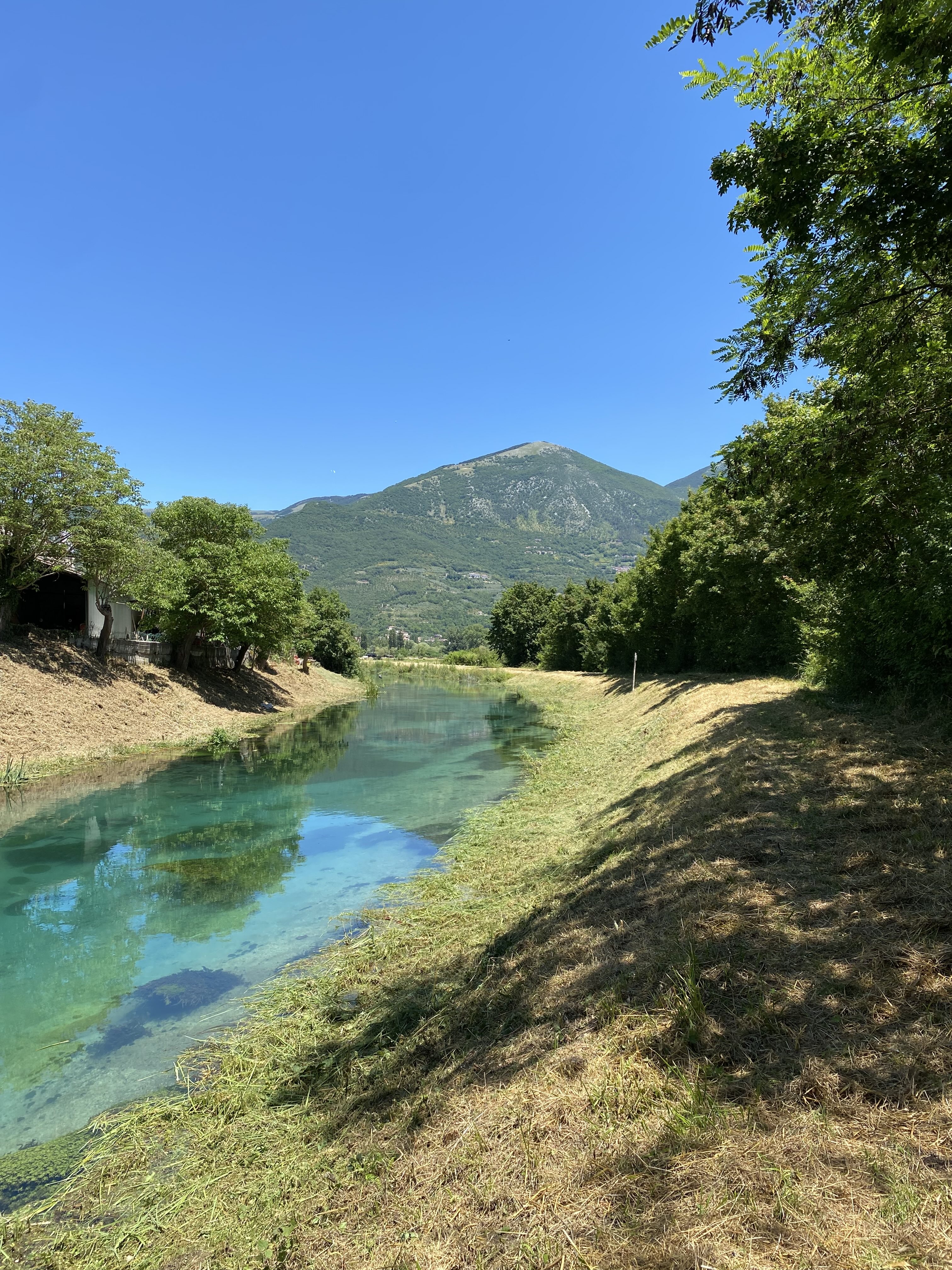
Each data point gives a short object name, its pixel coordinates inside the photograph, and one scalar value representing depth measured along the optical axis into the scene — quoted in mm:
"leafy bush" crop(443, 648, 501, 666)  97312
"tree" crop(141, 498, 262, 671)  30938
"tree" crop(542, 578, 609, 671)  63000
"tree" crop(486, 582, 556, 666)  88375
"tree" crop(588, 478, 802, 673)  22188
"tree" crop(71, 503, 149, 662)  23406
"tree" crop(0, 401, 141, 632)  21750
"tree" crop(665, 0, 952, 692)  5207
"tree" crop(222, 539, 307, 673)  33531
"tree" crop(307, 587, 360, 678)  62062
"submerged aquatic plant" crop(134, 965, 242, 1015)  7293
